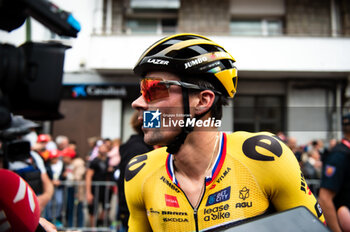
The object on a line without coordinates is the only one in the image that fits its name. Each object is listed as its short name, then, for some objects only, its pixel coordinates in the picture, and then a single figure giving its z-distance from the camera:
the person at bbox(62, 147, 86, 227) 6.01
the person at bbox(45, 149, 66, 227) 5.66
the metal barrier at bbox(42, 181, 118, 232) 5.92
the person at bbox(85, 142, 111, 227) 5.94
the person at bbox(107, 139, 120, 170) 6.30
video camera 0.87
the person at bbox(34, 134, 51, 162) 4.83
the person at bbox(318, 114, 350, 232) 2.59
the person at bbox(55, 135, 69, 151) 7.24
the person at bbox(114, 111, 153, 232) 3.00
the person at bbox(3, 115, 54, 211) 2.88
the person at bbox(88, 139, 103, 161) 6.56
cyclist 1.49
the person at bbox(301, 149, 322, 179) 6.11
